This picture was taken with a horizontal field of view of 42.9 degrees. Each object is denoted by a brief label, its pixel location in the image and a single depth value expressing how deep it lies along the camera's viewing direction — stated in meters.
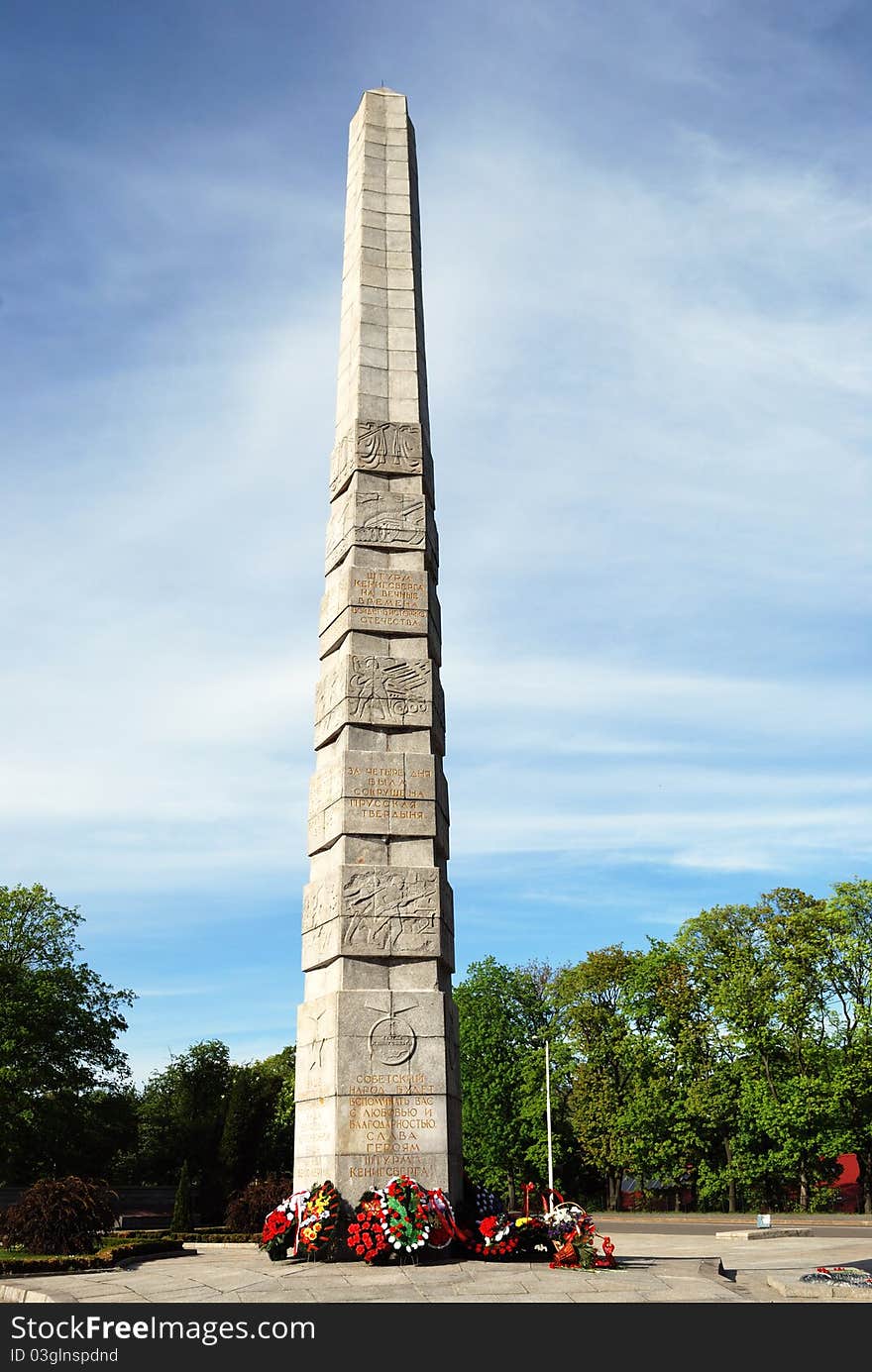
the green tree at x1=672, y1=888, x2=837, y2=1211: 41.06
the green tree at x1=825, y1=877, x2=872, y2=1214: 40.87
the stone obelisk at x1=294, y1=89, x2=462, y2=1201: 15.17
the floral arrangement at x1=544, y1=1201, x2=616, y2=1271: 13.73
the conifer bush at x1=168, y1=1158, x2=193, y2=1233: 33.22
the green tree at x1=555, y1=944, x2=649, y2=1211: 46.00
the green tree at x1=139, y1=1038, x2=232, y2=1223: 49.75
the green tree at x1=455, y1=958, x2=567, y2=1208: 51.19
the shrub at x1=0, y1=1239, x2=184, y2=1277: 15.50
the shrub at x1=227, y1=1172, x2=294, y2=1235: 23.28
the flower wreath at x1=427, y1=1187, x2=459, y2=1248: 14.12
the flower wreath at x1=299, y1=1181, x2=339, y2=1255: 13.91
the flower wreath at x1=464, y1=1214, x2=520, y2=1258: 14.20
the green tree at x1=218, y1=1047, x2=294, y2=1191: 47.12
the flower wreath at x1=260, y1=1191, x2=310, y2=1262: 14.10
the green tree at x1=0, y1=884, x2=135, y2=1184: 39.34
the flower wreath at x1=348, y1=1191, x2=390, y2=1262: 13.64
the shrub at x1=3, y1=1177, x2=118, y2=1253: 18.80
